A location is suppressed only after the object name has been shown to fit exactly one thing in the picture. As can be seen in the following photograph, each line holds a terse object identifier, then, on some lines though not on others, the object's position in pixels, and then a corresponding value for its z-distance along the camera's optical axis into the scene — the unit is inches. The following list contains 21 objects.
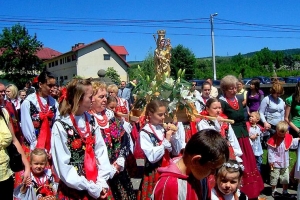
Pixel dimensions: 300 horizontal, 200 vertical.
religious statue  264.7
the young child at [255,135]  266.6
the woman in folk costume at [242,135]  223.6
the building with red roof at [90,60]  2204.7
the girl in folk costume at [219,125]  198.2
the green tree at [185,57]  1904.5
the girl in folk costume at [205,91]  292.0
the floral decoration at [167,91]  193.9
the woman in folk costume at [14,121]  170.2
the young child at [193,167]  82.8
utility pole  1220.5
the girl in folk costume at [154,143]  171.8
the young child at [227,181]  143.7
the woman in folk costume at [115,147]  165.6
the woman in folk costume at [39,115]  190.7
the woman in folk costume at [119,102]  270.1
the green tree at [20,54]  1596.9
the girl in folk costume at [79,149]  122.0
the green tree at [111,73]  1846.7
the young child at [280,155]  249.8
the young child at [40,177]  171.0
